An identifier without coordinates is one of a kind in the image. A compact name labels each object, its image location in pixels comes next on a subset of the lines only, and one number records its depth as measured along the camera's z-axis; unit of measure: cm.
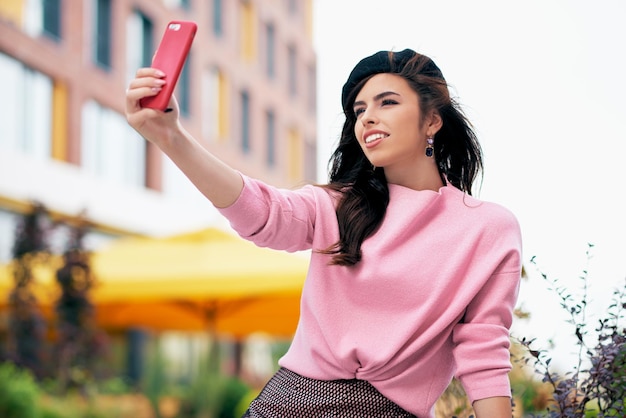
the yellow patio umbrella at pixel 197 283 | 669
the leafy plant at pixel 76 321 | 791
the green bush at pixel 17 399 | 651
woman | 162
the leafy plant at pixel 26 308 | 850
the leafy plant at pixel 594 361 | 176
